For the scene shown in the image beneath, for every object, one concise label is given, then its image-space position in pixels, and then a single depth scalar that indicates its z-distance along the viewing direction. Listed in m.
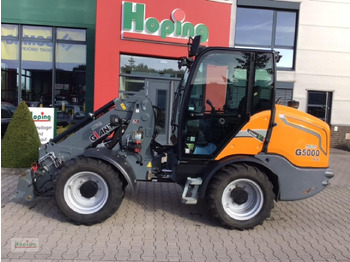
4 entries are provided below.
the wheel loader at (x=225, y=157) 3.99
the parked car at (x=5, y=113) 9.84
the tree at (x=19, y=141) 6.50
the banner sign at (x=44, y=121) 7.64
